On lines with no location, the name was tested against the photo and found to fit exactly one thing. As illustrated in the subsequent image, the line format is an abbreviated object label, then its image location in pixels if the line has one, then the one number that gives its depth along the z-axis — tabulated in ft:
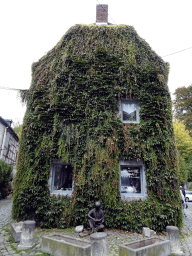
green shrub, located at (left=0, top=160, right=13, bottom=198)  50.06
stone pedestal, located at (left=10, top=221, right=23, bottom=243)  18.78
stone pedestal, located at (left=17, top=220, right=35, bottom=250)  17.34
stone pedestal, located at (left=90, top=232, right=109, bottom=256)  13.53
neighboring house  60.63
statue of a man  20.73
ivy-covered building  24.73
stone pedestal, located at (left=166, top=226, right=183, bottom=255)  16.58
